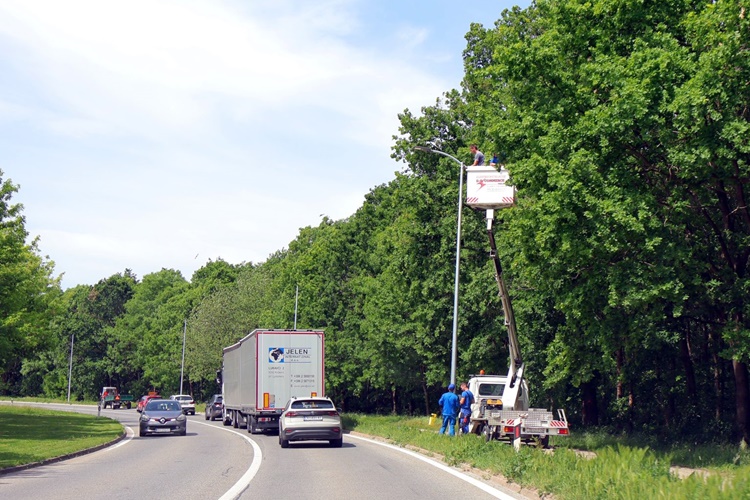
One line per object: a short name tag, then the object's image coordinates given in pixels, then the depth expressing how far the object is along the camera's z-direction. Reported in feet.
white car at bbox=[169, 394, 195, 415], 226.17
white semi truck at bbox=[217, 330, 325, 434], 108.78
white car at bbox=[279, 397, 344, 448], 82.33
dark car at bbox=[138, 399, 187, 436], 115.75
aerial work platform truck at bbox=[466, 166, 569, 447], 56.80
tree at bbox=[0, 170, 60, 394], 123.24
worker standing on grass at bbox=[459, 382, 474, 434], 87.76
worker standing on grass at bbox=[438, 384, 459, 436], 84.99
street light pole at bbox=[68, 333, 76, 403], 366.84
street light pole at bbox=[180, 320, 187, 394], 300.40
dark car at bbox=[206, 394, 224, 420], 189.57
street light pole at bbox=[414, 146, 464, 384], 97.15
